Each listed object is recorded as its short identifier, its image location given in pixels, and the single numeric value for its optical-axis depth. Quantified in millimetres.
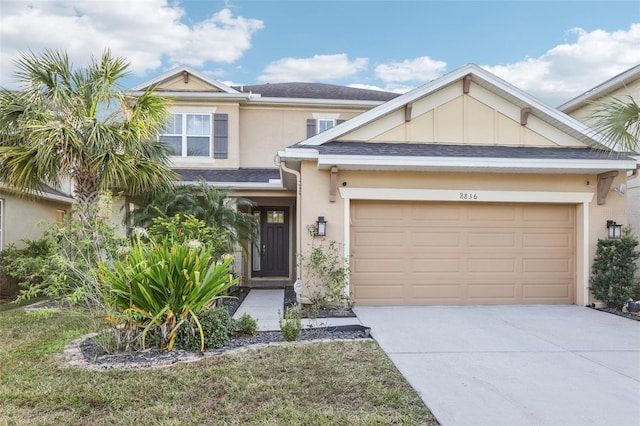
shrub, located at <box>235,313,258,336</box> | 6262
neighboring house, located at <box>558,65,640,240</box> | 10891
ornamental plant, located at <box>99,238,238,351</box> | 5180
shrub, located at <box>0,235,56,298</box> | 10180
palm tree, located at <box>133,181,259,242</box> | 9180
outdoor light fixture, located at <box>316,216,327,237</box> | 8227
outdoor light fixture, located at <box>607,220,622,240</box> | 8672
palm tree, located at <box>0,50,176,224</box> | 8094
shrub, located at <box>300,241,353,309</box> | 8055
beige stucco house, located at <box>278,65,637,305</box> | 8461
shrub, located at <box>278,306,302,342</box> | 5883
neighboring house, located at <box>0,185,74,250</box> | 11430
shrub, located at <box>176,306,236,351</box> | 5473
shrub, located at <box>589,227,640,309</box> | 8273
